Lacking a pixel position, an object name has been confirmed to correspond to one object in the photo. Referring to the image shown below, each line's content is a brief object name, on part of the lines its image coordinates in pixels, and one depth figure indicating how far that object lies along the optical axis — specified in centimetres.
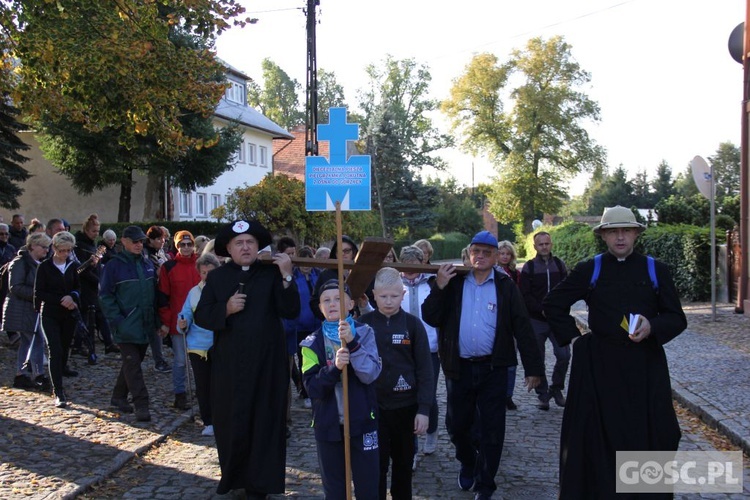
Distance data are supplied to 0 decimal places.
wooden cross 484
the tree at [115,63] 977
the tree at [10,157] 2228
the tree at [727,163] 9938
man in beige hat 484
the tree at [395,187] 5094
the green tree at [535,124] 5822
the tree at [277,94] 7481
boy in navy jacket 471
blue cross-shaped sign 770
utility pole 2061
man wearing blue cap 584
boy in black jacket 524
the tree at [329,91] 7475
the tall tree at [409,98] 6800
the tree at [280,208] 2361
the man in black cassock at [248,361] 571
